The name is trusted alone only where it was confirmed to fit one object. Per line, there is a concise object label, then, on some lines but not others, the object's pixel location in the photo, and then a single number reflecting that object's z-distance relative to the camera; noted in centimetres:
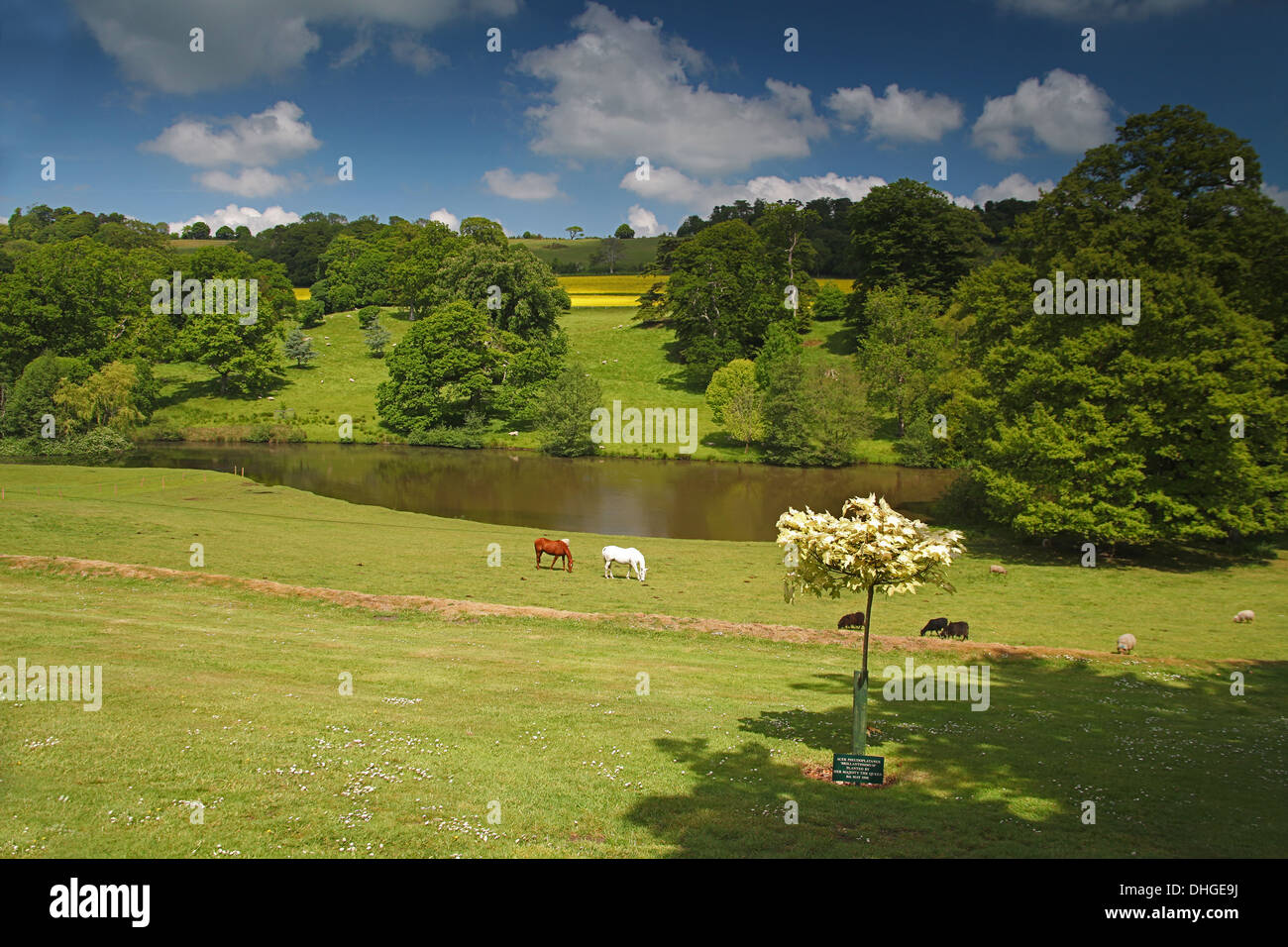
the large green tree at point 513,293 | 9025
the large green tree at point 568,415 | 7350
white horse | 3091
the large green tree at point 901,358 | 7306
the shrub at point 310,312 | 10881
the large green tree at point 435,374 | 7956
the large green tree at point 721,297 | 8950
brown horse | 3204
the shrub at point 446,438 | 7825
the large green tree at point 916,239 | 9494
